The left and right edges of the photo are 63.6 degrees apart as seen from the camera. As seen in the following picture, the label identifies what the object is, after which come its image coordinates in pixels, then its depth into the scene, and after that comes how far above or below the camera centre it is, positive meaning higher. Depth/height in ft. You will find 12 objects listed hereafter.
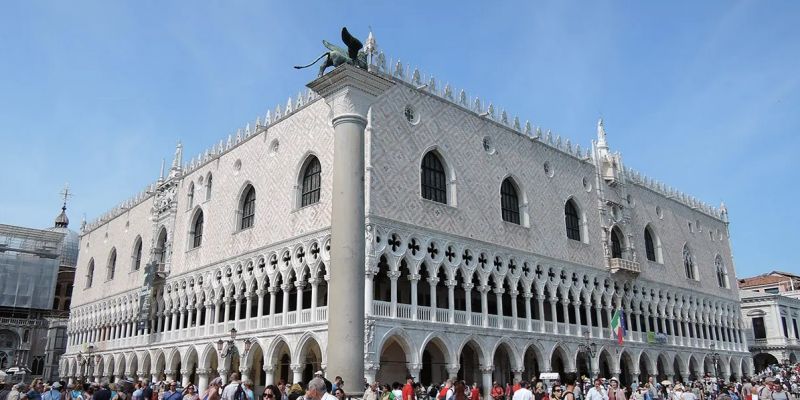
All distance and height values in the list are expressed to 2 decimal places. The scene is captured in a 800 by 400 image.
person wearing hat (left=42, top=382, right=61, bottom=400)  38.31 -0.52
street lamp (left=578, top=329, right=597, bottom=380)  91.99 +4.85
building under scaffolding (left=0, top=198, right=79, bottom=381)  159.84 +19.66
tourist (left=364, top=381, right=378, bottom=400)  45.96 -0.63
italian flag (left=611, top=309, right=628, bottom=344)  94.84 +8.06
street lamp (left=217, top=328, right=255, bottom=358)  72.69 +4.43
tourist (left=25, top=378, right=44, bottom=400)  35.81 -0.43
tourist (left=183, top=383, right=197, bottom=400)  33.92 -0.47
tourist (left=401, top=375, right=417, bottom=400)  48.42 -0.51
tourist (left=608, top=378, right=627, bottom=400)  41.22 -0.63
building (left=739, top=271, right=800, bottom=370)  156.15 +13.27
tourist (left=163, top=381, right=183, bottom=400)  34.51 -0.54
